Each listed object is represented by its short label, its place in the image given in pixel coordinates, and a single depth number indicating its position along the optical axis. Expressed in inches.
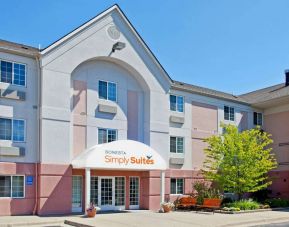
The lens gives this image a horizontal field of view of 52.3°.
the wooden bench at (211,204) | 696.6
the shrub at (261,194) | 897.2
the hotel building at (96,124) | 611.6
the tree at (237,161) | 759.8
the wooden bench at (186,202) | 736.1
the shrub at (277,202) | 797.1
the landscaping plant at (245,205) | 723.0
